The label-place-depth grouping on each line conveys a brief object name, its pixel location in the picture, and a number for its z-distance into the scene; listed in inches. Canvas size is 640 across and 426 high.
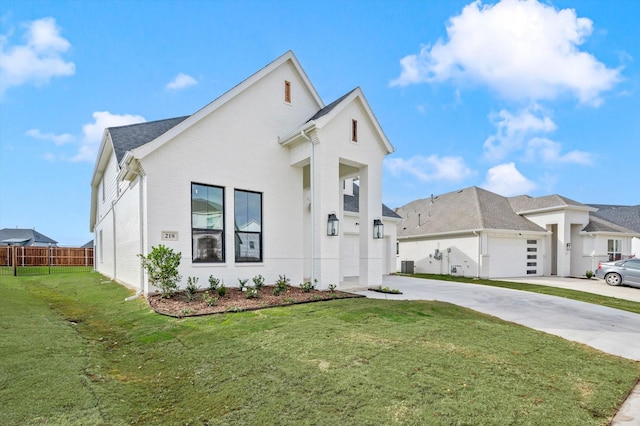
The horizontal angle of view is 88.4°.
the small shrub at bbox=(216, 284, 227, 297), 353.7
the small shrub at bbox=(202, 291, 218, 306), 314.5
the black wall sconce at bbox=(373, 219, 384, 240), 457.0
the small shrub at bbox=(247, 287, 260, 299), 345.4
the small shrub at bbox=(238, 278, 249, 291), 388.7
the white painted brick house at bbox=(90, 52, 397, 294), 379.9
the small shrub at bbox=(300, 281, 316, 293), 395.7
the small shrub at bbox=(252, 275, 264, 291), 384.0
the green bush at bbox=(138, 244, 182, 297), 339.3
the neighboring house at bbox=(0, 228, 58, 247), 1525.6
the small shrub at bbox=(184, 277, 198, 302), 336.8
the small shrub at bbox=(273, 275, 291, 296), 367.6
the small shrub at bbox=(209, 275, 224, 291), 379.9
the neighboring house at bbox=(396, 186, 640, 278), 741.3
